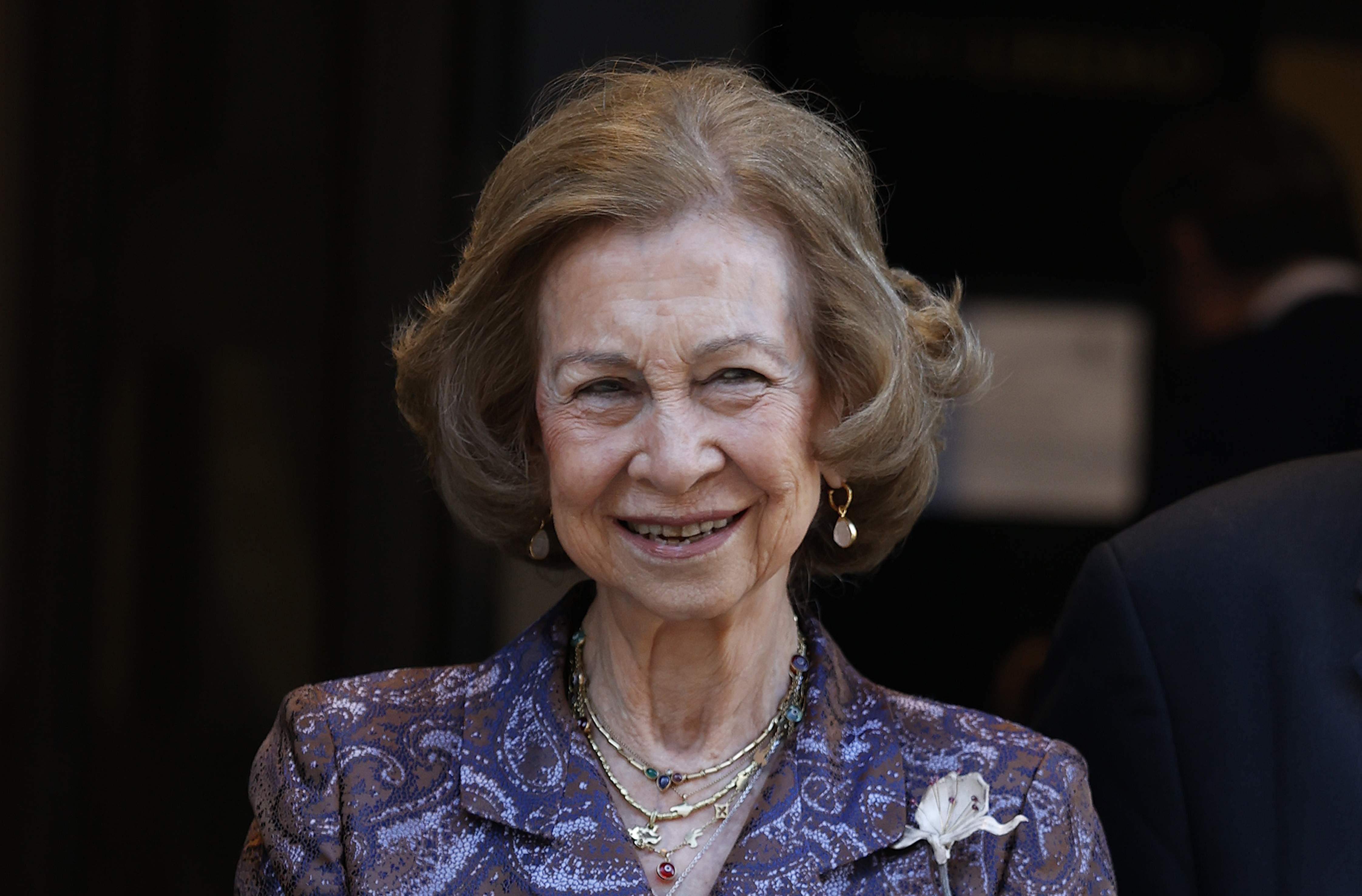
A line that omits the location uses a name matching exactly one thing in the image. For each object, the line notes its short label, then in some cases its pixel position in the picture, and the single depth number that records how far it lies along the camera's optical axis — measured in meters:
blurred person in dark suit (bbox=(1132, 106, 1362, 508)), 7.52
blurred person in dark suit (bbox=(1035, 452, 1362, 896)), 4.43
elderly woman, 4.05
